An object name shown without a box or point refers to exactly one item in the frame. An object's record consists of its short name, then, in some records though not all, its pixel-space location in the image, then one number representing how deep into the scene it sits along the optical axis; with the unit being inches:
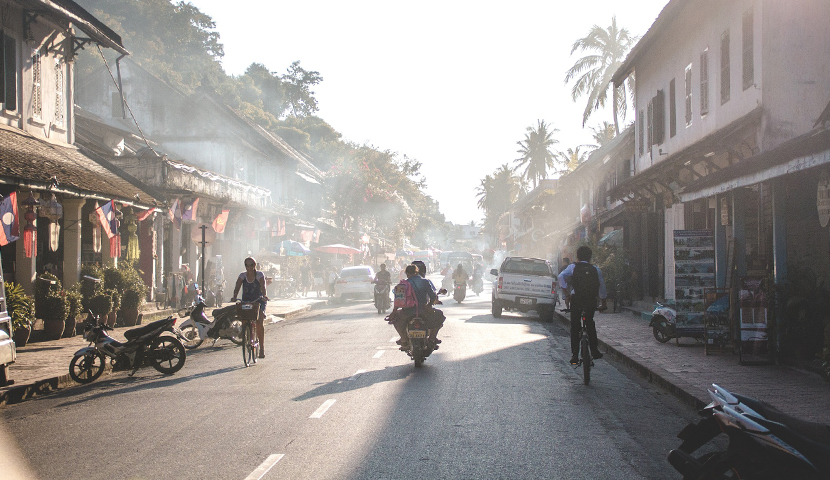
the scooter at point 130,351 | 467.2
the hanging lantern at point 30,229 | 606.5
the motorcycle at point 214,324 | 639.8
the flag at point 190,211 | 987.9
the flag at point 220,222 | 1077.7
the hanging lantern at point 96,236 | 737.9
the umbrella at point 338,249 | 1964.8
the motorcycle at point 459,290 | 1381.6
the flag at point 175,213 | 950.7
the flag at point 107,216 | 714.8
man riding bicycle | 444.1
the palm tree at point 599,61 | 1866.4
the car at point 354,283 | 1382.9
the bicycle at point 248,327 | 530.3
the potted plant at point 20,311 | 570.3
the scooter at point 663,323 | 602.9
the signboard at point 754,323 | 477.7
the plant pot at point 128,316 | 795.4
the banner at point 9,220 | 538.8
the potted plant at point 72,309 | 678.4
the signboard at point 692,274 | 582.2
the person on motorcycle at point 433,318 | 522.6
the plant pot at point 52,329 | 662.5
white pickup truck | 933.2
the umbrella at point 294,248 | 1654.2
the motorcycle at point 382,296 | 1055.6
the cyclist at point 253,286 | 550.0
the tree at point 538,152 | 3316.9
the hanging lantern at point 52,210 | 631.2
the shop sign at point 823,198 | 398.3
